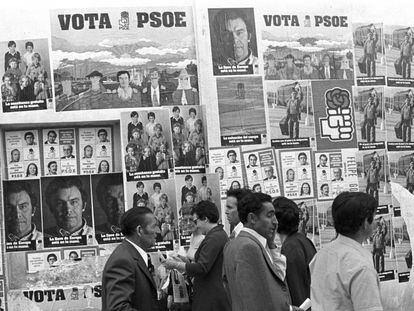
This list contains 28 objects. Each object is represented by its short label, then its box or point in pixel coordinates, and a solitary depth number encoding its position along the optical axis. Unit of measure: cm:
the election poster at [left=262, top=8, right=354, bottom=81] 866
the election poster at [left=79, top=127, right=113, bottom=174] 820
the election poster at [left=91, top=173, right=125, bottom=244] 810
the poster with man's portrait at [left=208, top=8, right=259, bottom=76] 845
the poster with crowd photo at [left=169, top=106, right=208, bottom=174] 827
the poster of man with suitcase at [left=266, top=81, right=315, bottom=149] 859
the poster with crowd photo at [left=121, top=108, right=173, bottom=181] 813
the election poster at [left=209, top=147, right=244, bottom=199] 831
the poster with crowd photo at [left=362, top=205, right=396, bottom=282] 888
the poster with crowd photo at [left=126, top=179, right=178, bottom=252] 812
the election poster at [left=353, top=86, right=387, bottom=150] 892
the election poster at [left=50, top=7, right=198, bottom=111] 810
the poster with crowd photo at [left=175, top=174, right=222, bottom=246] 817
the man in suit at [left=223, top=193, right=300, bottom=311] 475
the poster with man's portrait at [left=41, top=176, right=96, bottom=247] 802
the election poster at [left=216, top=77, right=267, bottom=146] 839
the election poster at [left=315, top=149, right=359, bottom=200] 873
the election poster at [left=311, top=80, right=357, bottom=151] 878
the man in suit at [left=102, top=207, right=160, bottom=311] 509
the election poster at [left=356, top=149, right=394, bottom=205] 888
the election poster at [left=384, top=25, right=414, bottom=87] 912
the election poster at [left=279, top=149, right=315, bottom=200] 859
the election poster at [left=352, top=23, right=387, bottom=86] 898
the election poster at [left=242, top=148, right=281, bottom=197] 844
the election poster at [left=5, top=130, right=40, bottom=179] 807
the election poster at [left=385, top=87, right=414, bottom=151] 909
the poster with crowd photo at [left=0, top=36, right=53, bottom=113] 799
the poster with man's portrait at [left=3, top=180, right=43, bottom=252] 796
